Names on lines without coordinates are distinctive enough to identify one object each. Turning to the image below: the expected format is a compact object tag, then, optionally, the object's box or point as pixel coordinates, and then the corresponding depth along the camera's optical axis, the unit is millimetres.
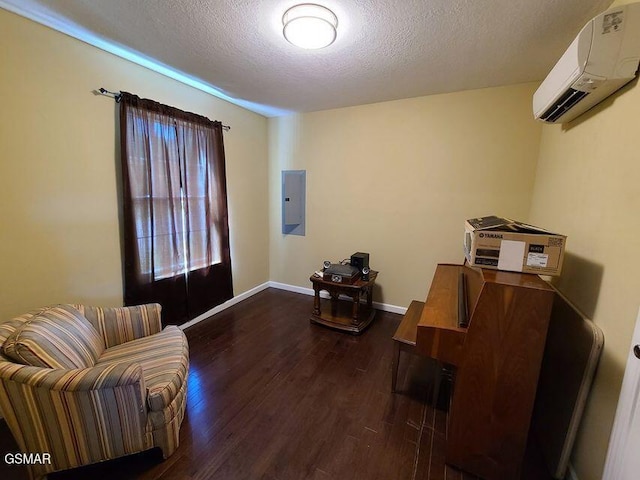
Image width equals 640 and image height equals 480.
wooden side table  2801
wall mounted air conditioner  1149
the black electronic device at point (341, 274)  2830
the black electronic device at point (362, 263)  2969
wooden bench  1862
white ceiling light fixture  1517
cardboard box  1310
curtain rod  2016
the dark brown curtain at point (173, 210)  2244
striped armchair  1218
